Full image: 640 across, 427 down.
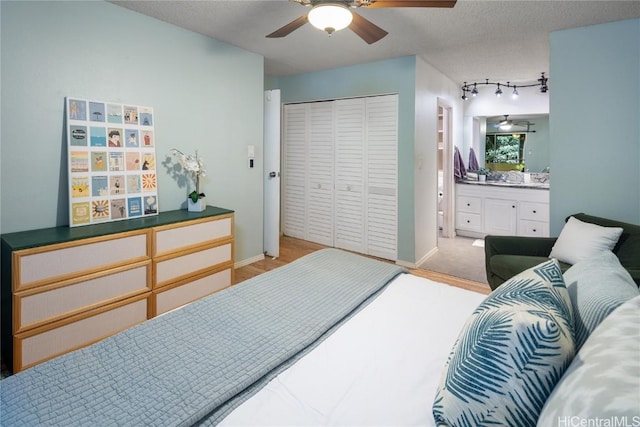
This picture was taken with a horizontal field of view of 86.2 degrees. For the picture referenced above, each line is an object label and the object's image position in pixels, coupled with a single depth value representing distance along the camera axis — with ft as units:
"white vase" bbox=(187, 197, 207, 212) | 10.36
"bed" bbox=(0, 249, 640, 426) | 3.12
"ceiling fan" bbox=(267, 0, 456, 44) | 6.45
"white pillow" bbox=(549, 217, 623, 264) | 7.56
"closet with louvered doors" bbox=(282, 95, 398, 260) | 13.99
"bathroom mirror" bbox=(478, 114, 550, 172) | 17.19
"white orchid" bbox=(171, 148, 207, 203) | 10.30
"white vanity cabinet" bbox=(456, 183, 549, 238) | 15.76
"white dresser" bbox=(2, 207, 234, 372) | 6.56
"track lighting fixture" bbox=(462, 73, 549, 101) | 15.35
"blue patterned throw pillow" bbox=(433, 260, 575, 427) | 2.51
